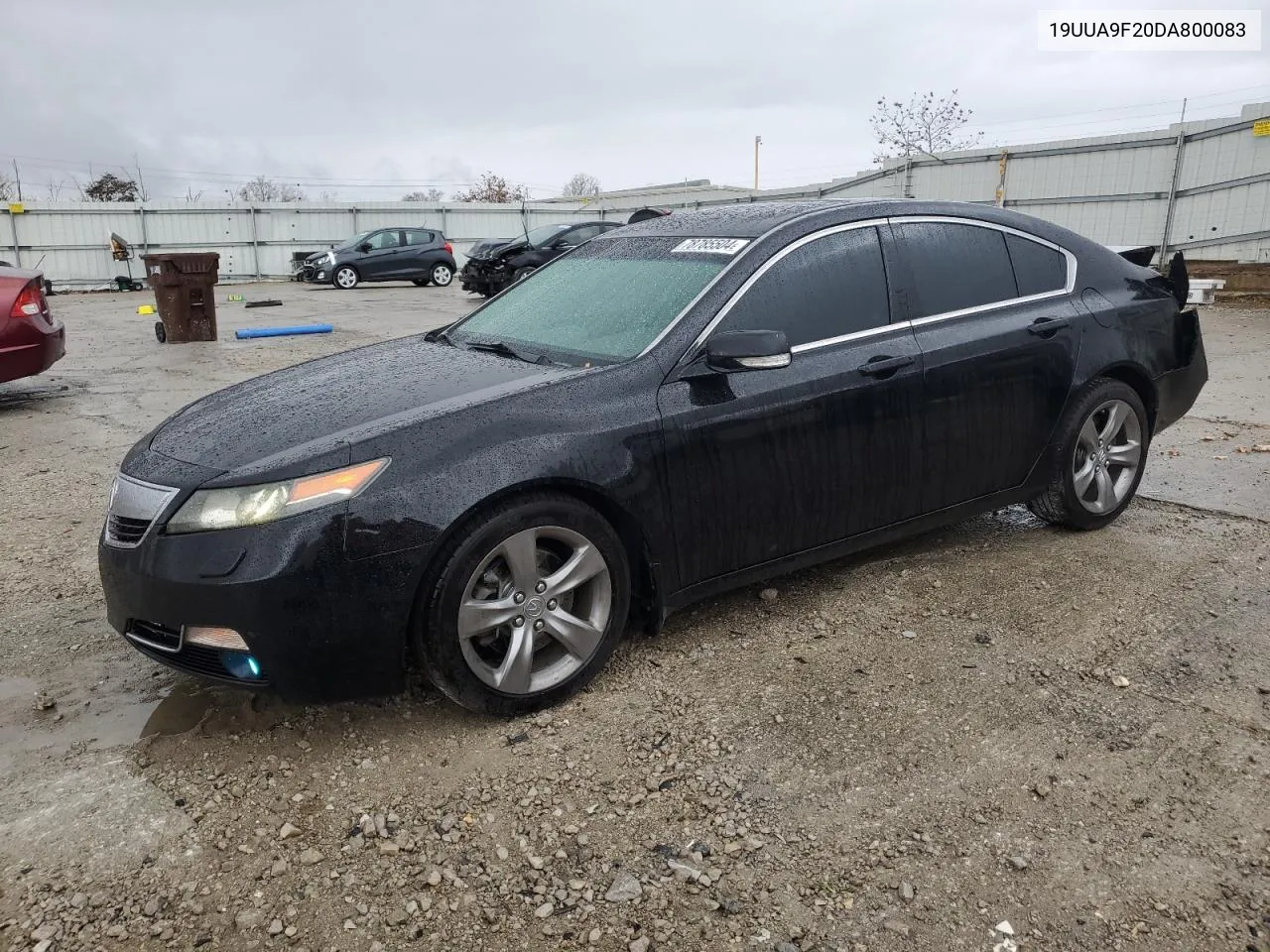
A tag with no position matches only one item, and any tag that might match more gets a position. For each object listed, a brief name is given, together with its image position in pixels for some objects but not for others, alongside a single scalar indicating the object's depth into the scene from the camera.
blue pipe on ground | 13.48
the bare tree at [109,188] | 52.02
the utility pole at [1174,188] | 16.72
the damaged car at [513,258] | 19.44
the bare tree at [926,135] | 37.84
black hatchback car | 24.64
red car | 7.85
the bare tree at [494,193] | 64.69
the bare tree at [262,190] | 58.06
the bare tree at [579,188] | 70.94
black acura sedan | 2.80
